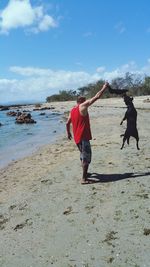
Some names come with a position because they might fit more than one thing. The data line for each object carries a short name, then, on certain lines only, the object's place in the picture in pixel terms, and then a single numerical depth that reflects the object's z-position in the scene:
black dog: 6.04
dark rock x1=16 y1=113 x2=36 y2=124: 22.82
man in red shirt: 4.70
